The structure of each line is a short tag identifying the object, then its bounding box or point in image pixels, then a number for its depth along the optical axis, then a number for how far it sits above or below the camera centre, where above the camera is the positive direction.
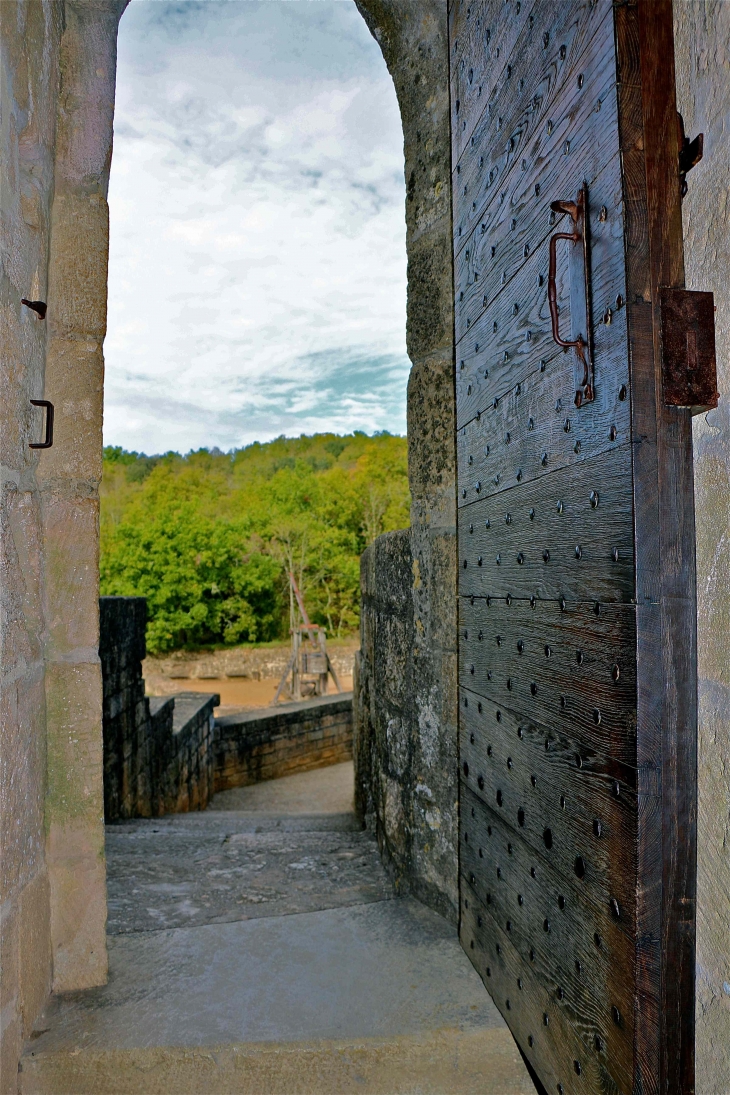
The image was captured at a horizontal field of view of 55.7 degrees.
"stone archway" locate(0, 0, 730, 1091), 1.04 +0.16
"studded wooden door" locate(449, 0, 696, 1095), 1.04 +0.01
